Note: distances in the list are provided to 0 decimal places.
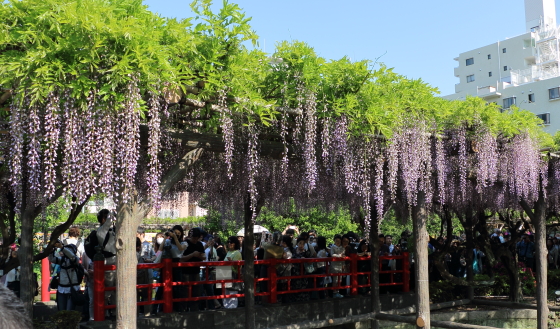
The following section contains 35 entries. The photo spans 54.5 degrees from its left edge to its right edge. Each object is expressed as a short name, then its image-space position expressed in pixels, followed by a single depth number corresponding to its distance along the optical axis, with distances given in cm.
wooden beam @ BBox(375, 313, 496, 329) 774
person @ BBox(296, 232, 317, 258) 1038
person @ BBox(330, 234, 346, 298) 980
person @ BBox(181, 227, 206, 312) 807
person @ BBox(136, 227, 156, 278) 1053
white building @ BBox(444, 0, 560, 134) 3628
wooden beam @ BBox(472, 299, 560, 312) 1113
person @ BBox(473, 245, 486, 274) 1568
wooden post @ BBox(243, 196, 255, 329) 760
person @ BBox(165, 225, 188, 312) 787
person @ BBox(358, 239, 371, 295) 1030
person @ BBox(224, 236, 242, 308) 875
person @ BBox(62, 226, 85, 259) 877
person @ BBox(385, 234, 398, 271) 1088
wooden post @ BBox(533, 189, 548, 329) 966
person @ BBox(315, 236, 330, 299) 978
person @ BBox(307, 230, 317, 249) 1411
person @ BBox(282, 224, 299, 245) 1188
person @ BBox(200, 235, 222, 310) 895
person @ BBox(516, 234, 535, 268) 1606
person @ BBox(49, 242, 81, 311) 793
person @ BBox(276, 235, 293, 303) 894
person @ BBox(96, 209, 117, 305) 730
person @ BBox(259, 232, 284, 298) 886
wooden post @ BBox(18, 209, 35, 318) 626
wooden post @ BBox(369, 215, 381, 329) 940
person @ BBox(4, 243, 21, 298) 958
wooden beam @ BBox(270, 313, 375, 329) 808
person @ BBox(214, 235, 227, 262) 1075
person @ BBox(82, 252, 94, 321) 809
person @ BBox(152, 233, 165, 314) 791
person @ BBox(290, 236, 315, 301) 916
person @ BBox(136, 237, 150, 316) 759
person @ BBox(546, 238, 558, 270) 1623
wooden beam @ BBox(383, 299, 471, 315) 962
